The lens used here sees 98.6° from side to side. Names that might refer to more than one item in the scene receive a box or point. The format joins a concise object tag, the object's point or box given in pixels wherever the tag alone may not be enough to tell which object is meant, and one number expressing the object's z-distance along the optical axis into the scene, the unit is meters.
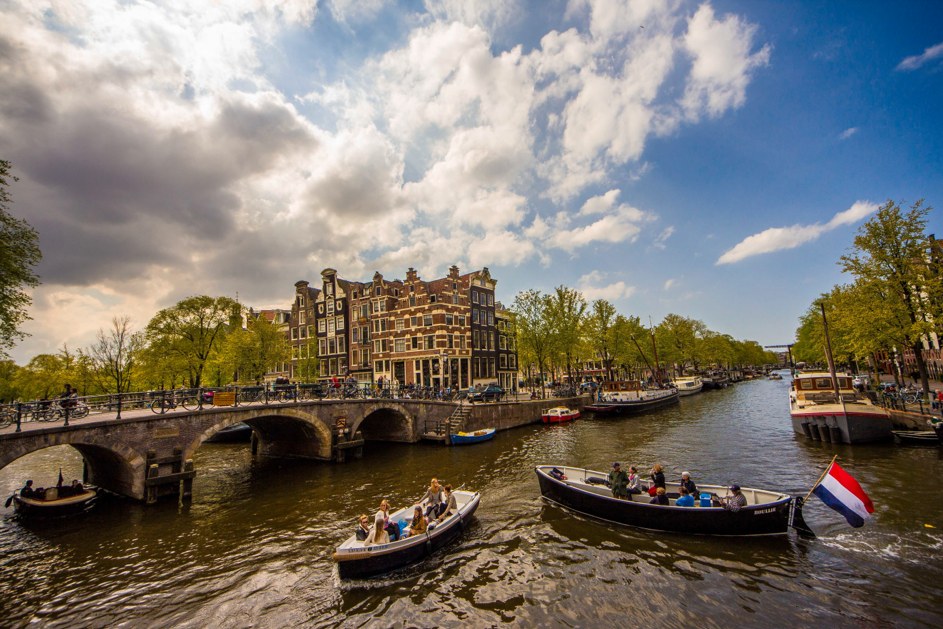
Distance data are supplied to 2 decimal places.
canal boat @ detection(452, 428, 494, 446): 33.06
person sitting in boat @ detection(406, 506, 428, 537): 13.18
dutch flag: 11.45
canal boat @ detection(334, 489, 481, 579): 11.71
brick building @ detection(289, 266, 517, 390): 51.44
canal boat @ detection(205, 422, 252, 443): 41.62
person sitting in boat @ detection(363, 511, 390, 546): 12.16
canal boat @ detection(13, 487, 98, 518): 17.61
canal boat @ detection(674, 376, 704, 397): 73.19
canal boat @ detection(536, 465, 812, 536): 13.12
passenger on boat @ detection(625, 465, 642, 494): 15.40
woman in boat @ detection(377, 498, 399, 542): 12.81
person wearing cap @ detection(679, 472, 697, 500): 14.39
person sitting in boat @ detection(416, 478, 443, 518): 14.73
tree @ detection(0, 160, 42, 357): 20.25
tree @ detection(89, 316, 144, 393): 42.66
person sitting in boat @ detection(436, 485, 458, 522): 14.57
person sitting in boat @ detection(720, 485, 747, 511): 13.01
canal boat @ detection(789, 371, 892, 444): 25.14
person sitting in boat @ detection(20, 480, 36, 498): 18.08
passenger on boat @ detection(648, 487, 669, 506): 14.17
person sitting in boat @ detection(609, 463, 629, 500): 15.21
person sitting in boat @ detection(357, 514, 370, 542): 12.35
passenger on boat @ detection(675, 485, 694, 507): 13.77
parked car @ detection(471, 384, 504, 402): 41.94
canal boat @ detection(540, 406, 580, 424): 43.03
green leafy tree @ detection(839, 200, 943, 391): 27.56
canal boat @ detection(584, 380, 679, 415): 47.06
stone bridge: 17.34
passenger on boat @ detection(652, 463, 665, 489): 15.02
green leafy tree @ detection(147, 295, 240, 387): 43.34
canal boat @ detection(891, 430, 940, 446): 23.18
